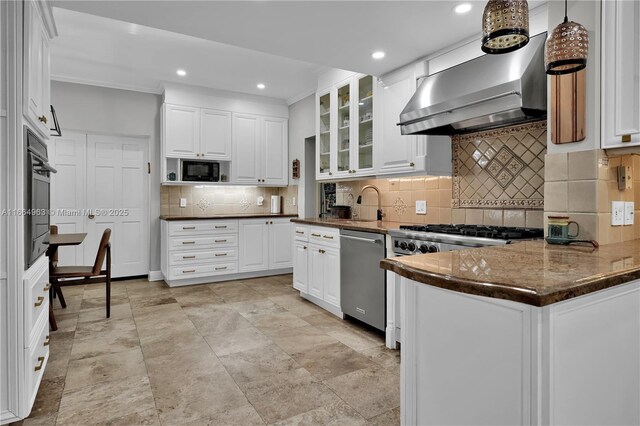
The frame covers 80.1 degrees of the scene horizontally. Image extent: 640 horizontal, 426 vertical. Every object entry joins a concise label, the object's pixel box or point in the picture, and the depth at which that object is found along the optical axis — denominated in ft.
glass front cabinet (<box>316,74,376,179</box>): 12.71
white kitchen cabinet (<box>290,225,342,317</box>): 11.90
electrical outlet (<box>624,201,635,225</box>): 6.49
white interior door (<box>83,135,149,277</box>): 17.03
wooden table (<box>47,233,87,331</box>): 10.72
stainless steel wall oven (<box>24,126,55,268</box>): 6.51
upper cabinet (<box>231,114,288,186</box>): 18.35
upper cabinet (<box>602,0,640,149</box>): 5.59
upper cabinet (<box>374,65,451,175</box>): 10.58
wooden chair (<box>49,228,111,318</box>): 11.31
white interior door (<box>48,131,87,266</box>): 16.29
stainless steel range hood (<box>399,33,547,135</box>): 7.62
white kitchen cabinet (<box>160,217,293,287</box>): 16.25
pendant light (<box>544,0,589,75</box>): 4.86
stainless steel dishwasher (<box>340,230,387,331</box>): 10.04
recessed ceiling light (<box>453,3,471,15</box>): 7.79
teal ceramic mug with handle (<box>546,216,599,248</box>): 6.17
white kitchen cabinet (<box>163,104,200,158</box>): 16.60
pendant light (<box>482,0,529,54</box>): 4.32
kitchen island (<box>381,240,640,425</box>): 3.34
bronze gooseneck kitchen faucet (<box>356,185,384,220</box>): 13.32
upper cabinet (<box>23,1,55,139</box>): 6.47
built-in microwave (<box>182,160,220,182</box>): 17.24
